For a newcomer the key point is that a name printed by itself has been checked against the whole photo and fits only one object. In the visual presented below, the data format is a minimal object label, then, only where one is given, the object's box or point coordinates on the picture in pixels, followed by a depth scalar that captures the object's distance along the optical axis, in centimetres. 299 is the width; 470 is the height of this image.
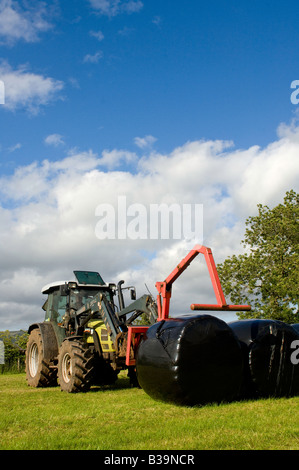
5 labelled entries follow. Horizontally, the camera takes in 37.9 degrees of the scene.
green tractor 1017
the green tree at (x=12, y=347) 2464
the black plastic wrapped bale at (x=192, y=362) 795
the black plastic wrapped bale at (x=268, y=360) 885
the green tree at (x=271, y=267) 2656
